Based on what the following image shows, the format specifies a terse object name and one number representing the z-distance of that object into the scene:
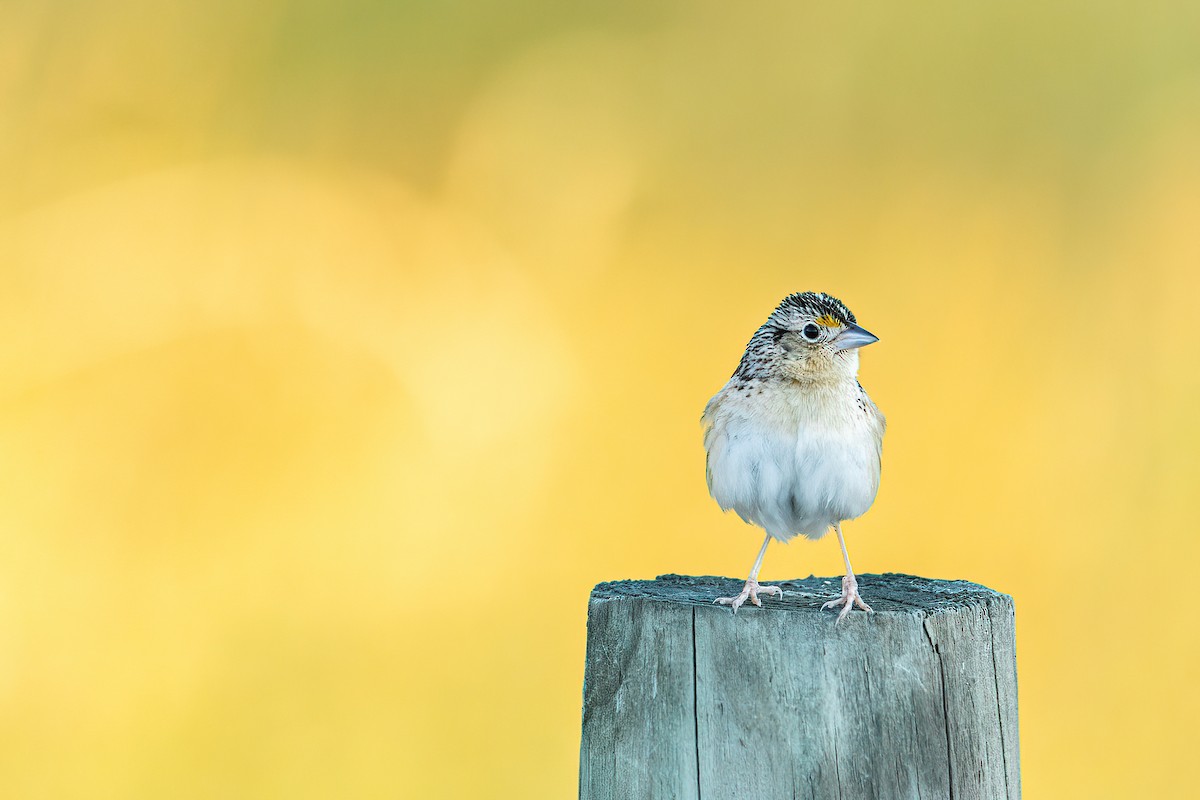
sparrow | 5.46
